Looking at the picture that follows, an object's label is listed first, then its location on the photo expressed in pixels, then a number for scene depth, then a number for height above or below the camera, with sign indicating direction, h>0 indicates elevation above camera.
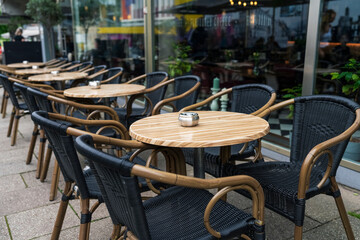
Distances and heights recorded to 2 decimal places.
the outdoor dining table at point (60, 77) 4.20 -0.51
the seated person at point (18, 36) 9.77 +0.03
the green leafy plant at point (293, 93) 3.31 -0.54
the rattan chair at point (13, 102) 3.46 -0.72
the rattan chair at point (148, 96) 3.32 -0.62
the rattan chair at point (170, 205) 1.04 -0.68
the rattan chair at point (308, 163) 1.56 -0.66
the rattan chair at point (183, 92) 2.93 -0.49
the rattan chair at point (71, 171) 1.46 -0.64
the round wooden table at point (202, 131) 1.49 -0.45
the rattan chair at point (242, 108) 2.14 -0.50
